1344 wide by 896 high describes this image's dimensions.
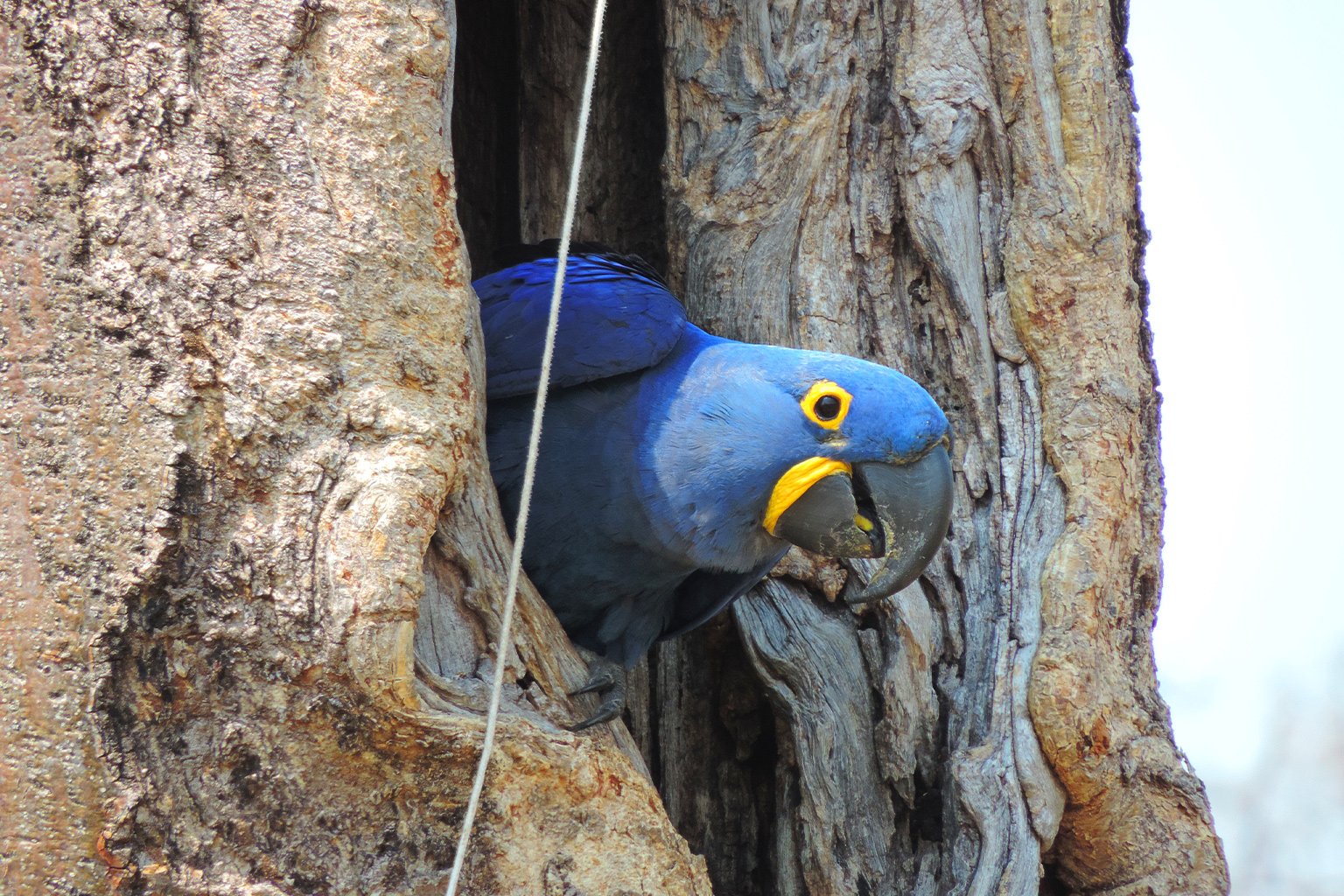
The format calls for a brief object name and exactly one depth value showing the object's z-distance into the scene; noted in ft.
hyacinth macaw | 32.80
